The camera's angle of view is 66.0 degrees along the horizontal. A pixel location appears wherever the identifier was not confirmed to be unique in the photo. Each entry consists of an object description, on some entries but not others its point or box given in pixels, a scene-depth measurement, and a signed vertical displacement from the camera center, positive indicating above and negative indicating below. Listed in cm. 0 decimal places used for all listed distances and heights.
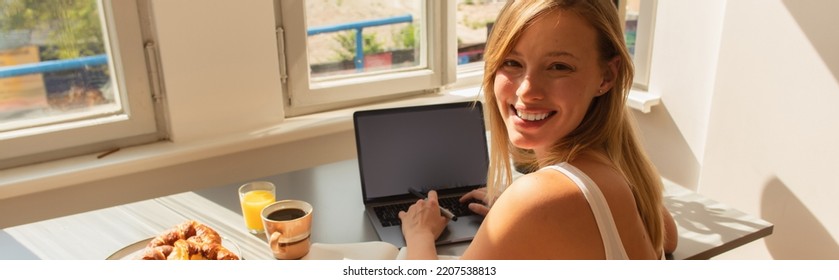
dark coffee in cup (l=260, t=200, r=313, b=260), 107 -39
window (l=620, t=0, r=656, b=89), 209 -17
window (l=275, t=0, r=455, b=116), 189 -19
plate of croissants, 101 -39
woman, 79 -22
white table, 114 -43
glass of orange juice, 120 -38
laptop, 132 -34
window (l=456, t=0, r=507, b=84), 222 -17
